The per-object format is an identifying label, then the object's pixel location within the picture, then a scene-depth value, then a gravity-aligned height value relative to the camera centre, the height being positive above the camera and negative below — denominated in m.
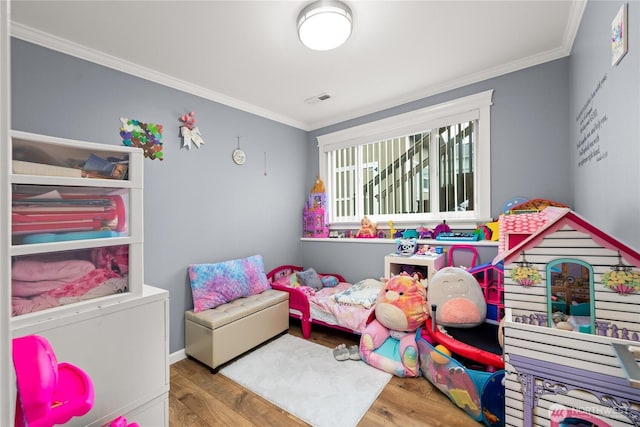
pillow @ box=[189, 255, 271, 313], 2.53 -0.68
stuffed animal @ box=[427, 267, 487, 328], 2.05 -0.67
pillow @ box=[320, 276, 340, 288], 3.36 -0.85
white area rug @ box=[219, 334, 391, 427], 1.79 -1.31
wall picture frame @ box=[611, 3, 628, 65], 1.12 +0.78
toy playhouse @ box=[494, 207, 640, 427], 0.89 -0.43
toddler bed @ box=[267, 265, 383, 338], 2.60 -0.89
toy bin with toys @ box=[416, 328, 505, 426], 1.58 -1.08
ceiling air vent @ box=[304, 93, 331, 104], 3.01 +1.35
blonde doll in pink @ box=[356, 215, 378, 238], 3.40 -0.18
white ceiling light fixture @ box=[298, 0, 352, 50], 1.69 +1.26
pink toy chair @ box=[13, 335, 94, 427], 0.62 -0.44
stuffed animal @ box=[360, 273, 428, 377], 2.16 -1.00
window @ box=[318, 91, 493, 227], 2.72 +0.59
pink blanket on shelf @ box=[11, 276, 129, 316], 1.04 -0.34
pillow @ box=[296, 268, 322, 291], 3.25 -0.79
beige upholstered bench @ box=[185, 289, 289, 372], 2.29 -1.04
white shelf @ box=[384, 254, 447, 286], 2.54 -0.48
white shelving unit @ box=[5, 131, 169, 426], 1.04 -0.23
